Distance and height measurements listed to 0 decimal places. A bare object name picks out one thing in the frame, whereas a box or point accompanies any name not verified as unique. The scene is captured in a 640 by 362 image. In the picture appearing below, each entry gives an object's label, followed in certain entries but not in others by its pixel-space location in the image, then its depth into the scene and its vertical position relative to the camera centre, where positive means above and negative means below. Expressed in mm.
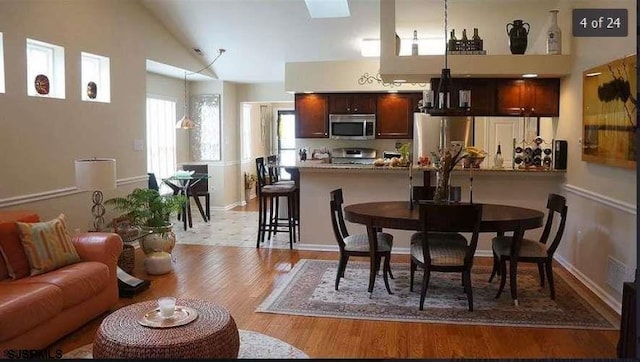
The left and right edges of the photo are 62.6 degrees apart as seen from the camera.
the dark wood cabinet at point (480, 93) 5746 +611
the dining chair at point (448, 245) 3752 -717
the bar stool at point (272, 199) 6199 -589
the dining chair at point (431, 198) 4430 -441
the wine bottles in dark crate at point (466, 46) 5469 +1073
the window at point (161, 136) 8078 +218
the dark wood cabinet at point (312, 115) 8258 +542
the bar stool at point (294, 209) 6369 -683
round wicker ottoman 2277 -851
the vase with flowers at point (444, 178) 4266 -240
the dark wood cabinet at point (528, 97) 5621 +559
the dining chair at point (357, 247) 4336 -811
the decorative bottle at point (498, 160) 5814 -130
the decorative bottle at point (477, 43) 5484 +1103
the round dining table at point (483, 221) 3895 -540
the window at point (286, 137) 11797 +284
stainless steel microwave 8117 +375
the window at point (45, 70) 4629 +745
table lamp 4258 -198
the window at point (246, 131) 10198 +361
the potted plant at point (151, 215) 5156 -642
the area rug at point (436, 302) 3787 -1201
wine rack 5684 -92
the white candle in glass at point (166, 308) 2611 -782
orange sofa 2861 -858
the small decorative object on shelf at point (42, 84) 4629 +594
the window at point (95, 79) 5460 +771
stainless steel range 8406 -106
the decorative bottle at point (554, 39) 5246 +1095
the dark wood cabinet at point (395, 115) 8008 +519
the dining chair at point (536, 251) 4148 -814
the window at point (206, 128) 9289 +388
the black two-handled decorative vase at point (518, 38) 5461 +1152
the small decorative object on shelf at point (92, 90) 5453 +630
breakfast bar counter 5605 -426
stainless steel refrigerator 7426 +245
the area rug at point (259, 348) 3098 -1214
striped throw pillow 3461 -643
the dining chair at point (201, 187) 8008 -575
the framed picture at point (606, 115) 3504 +258
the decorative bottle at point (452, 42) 5508 +1118
